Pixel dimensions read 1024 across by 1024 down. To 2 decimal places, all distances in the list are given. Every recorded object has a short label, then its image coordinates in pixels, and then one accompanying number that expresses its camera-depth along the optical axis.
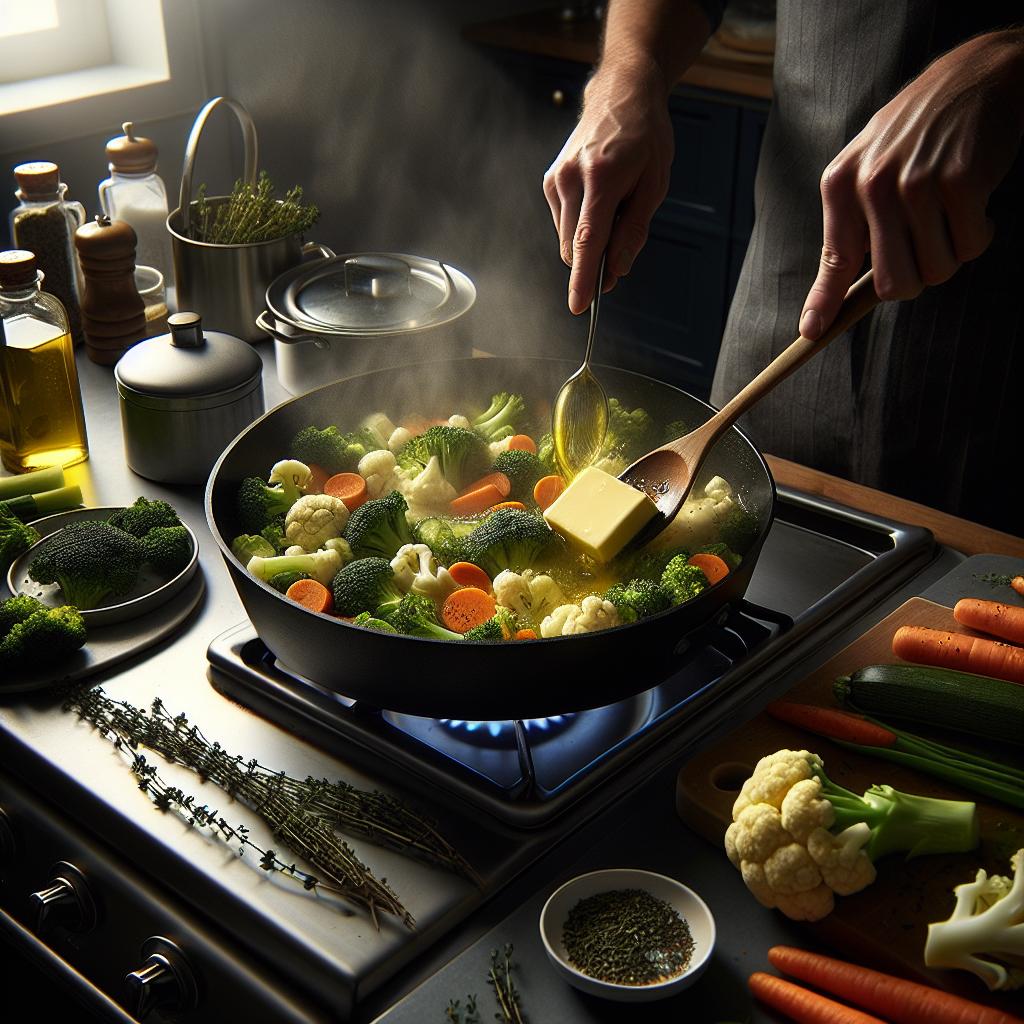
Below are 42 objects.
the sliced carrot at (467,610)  1.29
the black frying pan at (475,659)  1.07
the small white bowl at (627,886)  0.92
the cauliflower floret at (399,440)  1.60
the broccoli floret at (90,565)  1.41
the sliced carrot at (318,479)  1.54
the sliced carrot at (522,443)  1.61
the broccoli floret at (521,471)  1.53
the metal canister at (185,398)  1.67
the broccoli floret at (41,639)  1.30
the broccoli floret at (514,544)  1.32
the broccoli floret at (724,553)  1.35
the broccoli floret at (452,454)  1.53
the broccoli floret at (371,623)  1.22
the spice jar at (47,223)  1.98
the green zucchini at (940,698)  1.21
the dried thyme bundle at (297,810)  1.05
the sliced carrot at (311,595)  1.30
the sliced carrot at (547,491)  1.52
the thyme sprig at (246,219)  2.07
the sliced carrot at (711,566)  1.32
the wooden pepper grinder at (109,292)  1.96
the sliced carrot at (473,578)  1.35
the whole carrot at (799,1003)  0.92
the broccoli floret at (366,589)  1.29
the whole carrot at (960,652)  1.28
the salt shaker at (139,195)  2.15
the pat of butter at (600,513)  1.29
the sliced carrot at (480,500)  1.52
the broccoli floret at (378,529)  1.39
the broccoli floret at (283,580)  1.31
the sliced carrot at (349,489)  1.52
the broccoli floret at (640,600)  1.22
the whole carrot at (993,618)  1.34
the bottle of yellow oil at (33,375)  1.66
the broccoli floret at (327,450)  1.53
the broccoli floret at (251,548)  1.37
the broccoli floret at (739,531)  1.38
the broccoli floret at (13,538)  1.50
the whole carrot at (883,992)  0.91
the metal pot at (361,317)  1.83
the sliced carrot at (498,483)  1.53
